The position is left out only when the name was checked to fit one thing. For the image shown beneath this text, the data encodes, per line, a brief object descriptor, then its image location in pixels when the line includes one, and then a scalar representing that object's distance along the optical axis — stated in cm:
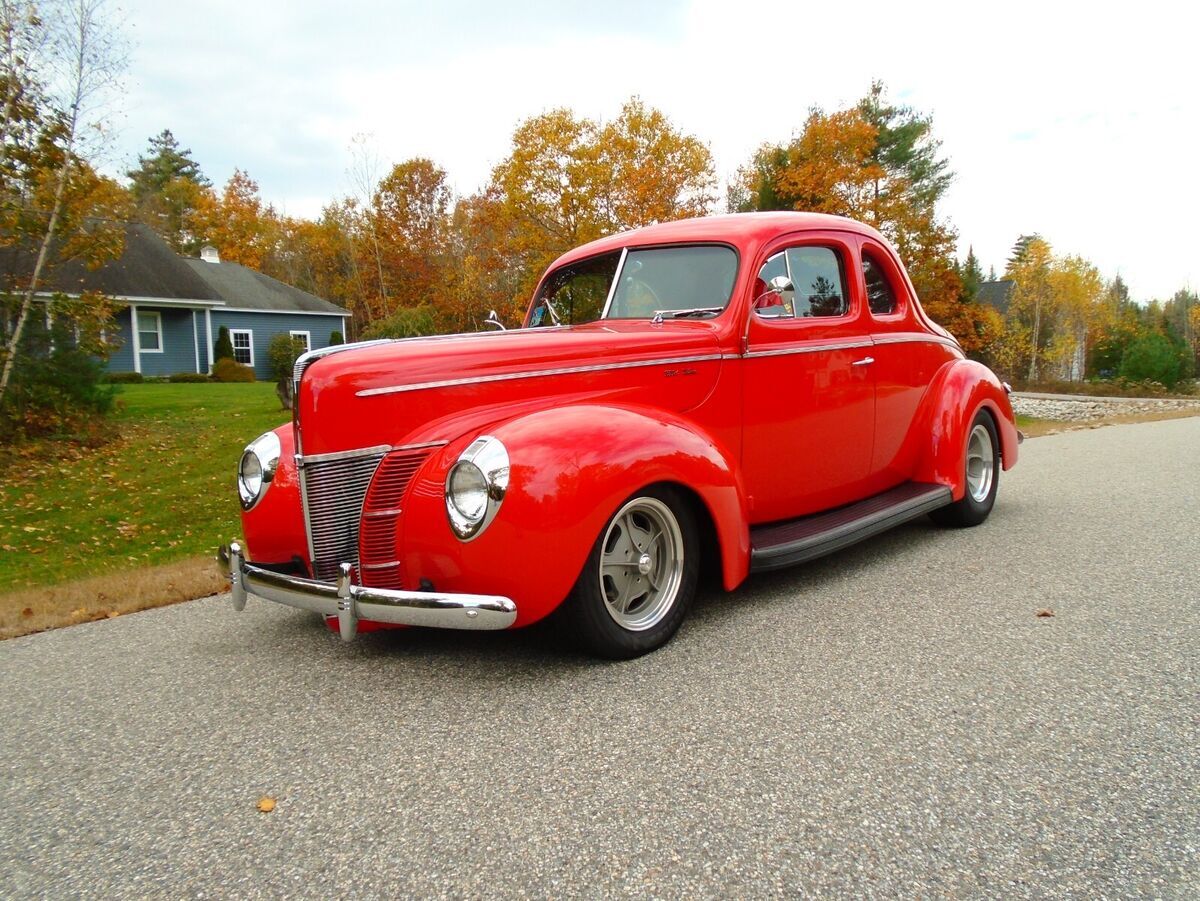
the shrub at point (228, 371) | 2728
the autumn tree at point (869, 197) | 2358
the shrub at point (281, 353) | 2942
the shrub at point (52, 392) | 1138
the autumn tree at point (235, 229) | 4525
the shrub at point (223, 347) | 2858
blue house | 2552
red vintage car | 306
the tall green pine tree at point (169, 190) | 4772
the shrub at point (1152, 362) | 3781
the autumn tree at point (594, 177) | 2127
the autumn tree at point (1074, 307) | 4722
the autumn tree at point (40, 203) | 1060
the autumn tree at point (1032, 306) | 4659
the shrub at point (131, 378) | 2328
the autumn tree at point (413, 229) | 3794
